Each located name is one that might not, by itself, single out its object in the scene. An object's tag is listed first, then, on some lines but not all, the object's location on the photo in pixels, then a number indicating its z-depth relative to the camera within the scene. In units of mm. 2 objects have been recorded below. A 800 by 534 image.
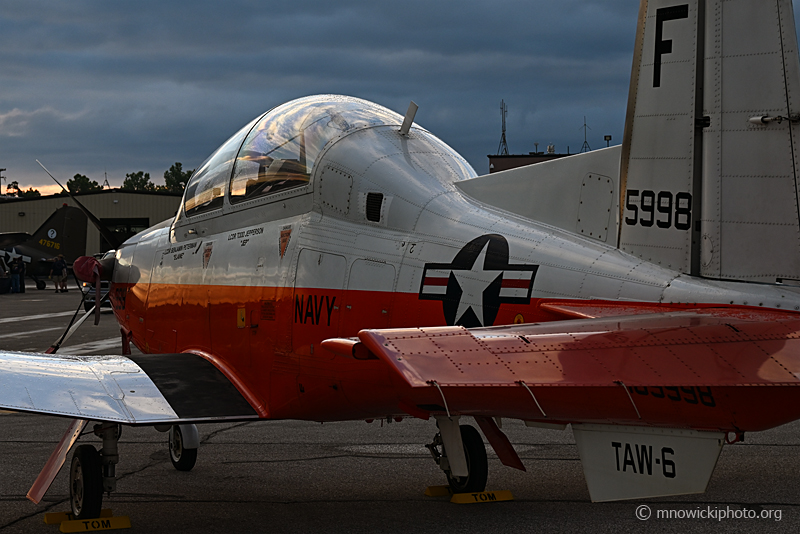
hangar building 66062
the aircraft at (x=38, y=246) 50062
